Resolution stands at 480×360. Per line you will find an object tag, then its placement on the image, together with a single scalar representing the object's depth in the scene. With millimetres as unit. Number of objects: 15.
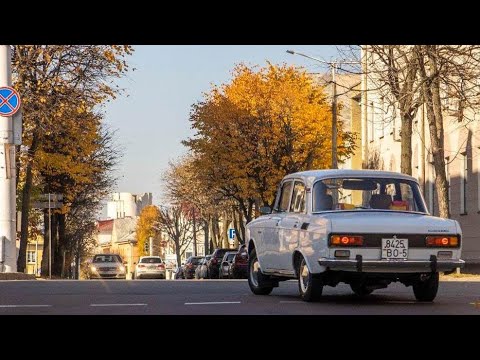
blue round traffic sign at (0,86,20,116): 32656
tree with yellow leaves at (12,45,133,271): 42750
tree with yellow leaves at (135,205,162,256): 179875
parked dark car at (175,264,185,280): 79475
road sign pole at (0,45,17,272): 34938
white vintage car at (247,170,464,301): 15898
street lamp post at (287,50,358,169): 49719
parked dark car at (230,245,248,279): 48875
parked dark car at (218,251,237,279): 53172
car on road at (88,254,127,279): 60094
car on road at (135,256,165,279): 66875
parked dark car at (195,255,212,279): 61541
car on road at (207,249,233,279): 57722
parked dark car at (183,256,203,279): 72188
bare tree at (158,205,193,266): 121062
